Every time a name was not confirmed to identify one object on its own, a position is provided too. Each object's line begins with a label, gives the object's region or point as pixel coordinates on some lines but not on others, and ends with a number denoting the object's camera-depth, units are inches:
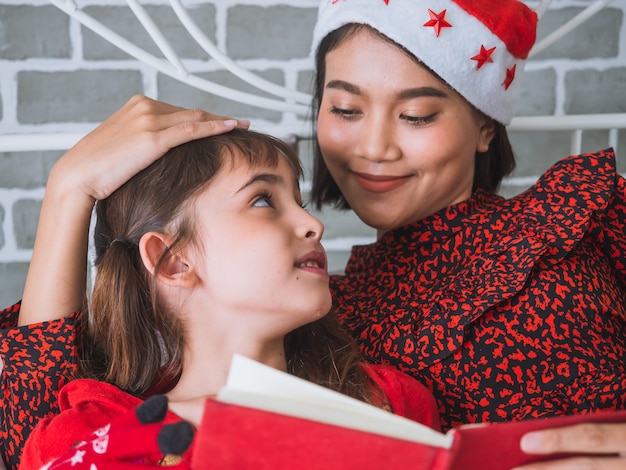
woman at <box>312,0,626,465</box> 43.7
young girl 38.4
